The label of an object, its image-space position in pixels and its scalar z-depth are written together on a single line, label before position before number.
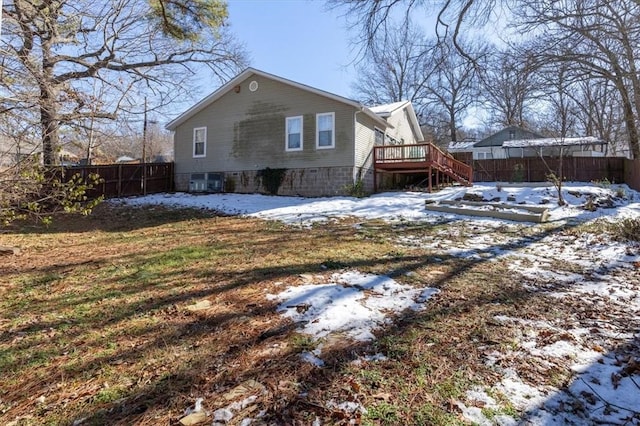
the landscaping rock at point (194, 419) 1.90
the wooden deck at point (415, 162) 14.39
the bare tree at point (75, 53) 4.48
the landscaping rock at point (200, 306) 3.46
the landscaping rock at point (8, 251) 6.25
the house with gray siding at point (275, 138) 14.09
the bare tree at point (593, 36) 7.47
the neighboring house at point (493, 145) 31.77
